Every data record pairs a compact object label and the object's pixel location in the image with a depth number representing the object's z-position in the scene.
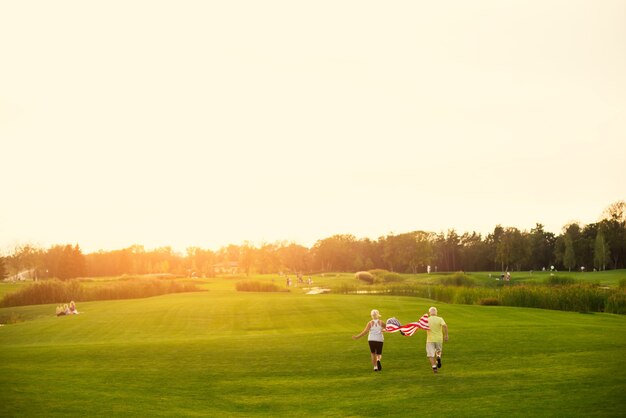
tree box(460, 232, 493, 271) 163.12
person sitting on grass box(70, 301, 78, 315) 51.31
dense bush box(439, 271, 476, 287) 96.31
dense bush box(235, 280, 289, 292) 85.56
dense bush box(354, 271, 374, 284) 119.66
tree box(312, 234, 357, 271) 184.00
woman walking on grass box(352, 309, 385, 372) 22.41
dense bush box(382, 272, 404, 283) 121.56
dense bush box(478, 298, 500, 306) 51.88
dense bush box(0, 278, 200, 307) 71.81
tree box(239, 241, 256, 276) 196.00
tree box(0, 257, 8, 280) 111.87
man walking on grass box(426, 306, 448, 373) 21.86
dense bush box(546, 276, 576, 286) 77.56
